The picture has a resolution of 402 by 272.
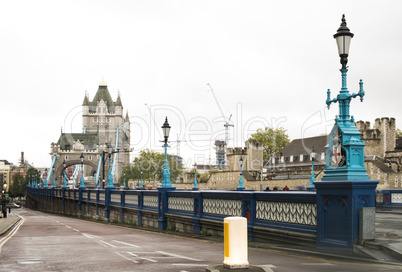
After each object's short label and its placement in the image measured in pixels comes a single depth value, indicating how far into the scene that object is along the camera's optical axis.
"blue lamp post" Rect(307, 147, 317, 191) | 39.48
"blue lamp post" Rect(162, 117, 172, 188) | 21.47
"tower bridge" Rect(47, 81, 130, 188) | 191.75
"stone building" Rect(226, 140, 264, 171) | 127.88
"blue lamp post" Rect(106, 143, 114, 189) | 33.41
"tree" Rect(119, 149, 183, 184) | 155.88
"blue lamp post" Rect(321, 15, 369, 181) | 10.75
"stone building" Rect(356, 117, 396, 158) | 97.62
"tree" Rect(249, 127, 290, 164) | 138.00
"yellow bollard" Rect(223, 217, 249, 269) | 8.46
